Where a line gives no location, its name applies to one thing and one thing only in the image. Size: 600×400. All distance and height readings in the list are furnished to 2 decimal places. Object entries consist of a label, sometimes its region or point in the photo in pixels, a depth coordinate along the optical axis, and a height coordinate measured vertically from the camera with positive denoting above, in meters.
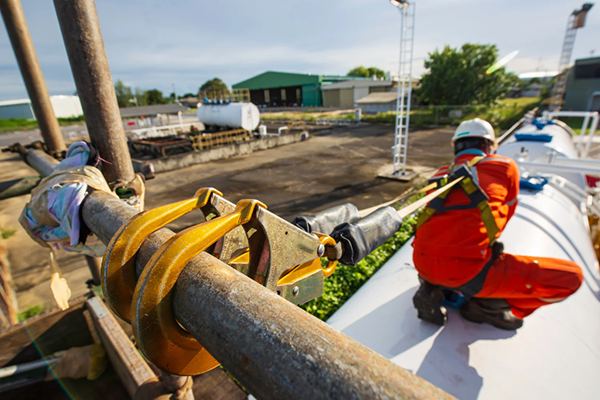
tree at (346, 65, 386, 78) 86.56 +6.82
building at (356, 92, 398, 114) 36.37 -0.85
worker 2.60 -1.47
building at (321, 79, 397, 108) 47.67 +1.04
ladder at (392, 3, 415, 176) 8.62 +0.65
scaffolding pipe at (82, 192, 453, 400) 0.44 -0.40
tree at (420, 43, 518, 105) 26.89 +1.32
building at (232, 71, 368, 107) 57.47 +2.53
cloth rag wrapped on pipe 1.42 -0.46
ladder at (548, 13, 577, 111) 26.80 +0.55
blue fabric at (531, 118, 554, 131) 10.05 -1.16
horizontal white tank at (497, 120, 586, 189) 6.81 -1.47
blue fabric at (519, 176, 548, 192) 5.38 -1.64
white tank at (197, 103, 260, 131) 19.53 -0.78
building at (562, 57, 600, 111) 27.77 -0.07
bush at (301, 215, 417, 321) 4.15 -2.72
